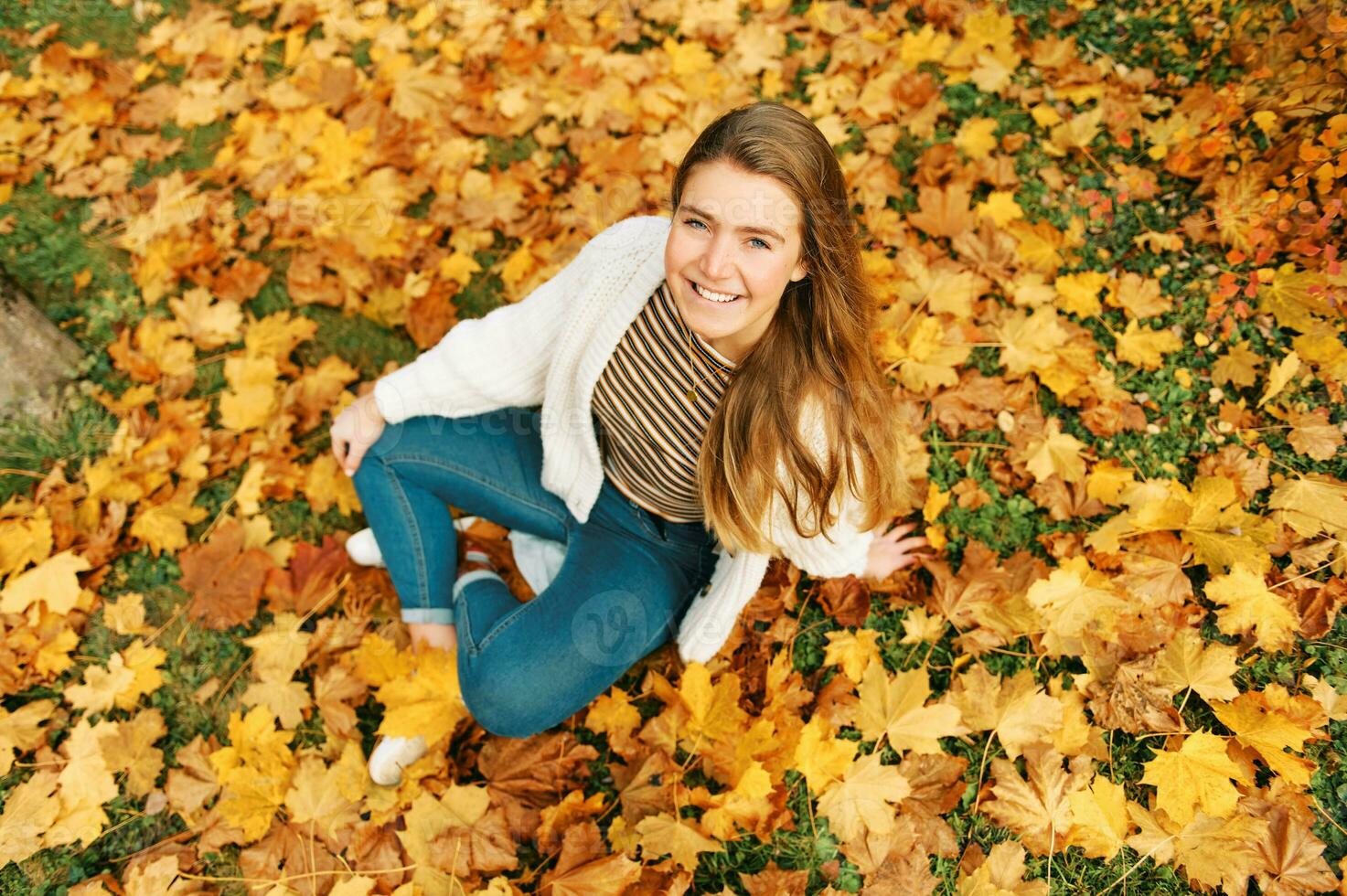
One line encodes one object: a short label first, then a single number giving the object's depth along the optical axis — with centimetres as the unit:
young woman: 156
